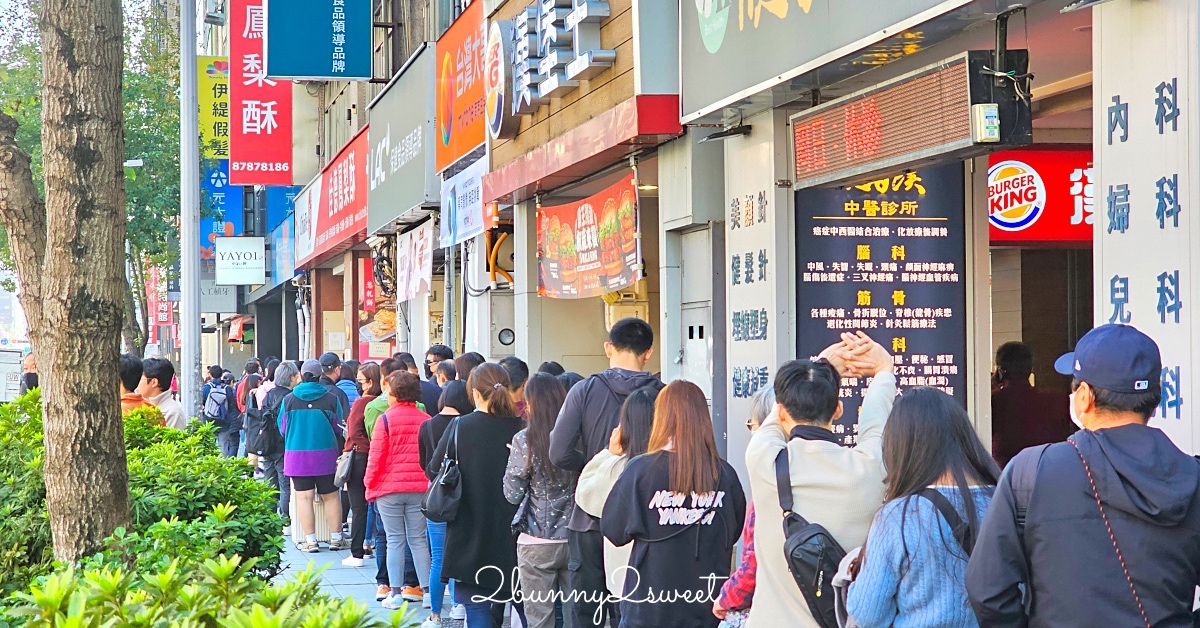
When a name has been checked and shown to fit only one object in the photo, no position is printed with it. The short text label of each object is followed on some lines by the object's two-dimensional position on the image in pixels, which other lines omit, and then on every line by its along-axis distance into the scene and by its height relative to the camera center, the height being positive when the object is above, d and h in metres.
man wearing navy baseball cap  3.45 -0.58
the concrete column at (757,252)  8.27 +0.34
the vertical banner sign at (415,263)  16.89 +0.61
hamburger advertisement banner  10.28 +0.52
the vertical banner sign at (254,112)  22.09 +3.52
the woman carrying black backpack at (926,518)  3.97 -0.65
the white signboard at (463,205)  14.13 +1.15
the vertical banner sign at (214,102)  26.97 +4.38
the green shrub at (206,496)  6.00 -0.91
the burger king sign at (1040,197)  9.16 +0.72
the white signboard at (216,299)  36.47 +0.36
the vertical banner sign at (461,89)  14.04 +2.45
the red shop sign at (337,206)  20.72 +1.80
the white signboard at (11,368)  31.75 -1.32
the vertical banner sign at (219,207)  30.93 +2.52
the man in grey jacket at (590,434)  6.92 -0.68
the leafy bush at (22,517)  6.12 -0.99
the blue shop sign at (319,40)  18.28 +3.77
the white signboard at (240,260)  30.66 +1.20
